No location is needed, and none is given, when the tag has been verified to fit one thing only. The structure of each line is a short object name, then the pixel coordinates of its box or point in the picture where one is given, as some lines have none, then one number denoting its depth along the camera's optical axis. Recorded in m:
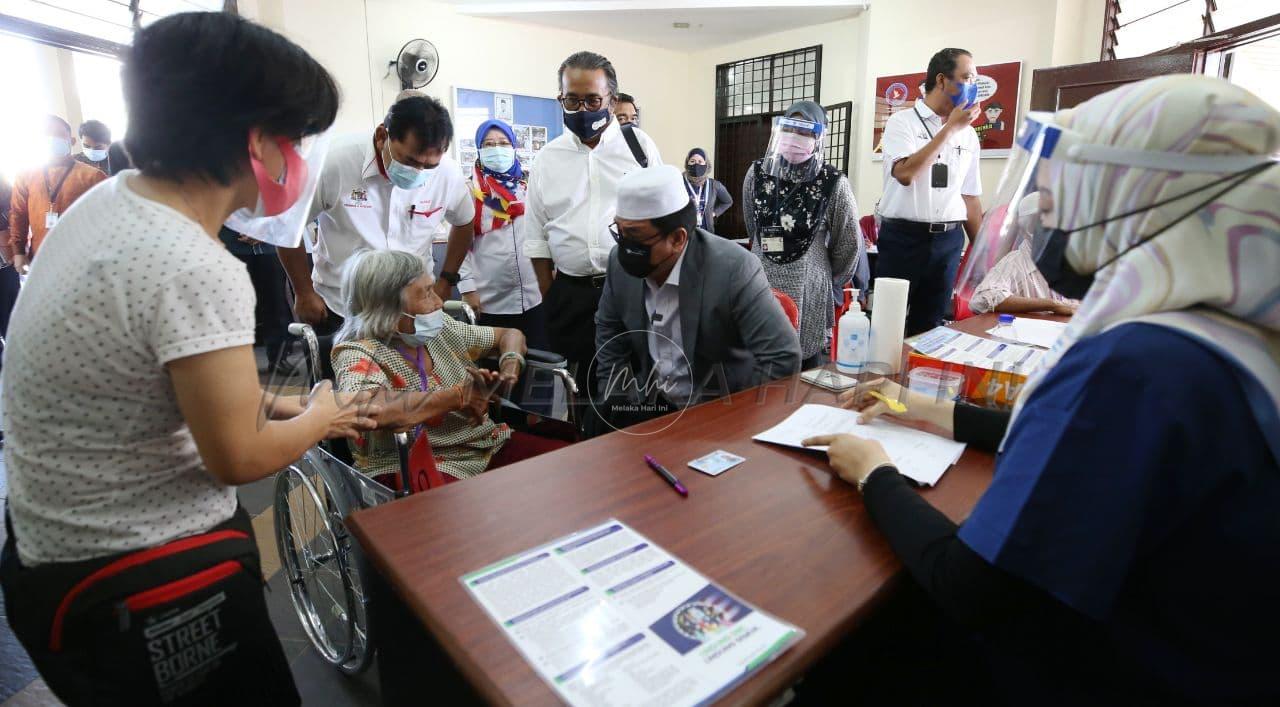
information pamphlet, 0.66
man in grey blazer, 1.68
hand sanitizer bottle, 1.64
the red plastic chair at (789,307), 2.11
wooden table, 0.74
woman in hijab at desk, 0.63
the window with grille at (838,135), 6.49
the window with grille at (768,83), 6.99
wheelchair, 1.47
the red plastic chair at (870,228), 5.17
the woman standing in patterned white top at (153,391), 0.80
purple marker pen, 1.07
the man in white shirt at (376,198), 2.12
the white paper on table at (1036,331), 1.87
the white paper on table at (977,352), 1.57
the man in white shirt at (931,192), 2.92
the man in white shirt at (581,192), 2.46
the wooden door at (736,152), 7.74
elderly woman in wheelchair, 1.64
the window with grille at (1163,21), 4.08
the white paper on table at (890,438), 1.14
